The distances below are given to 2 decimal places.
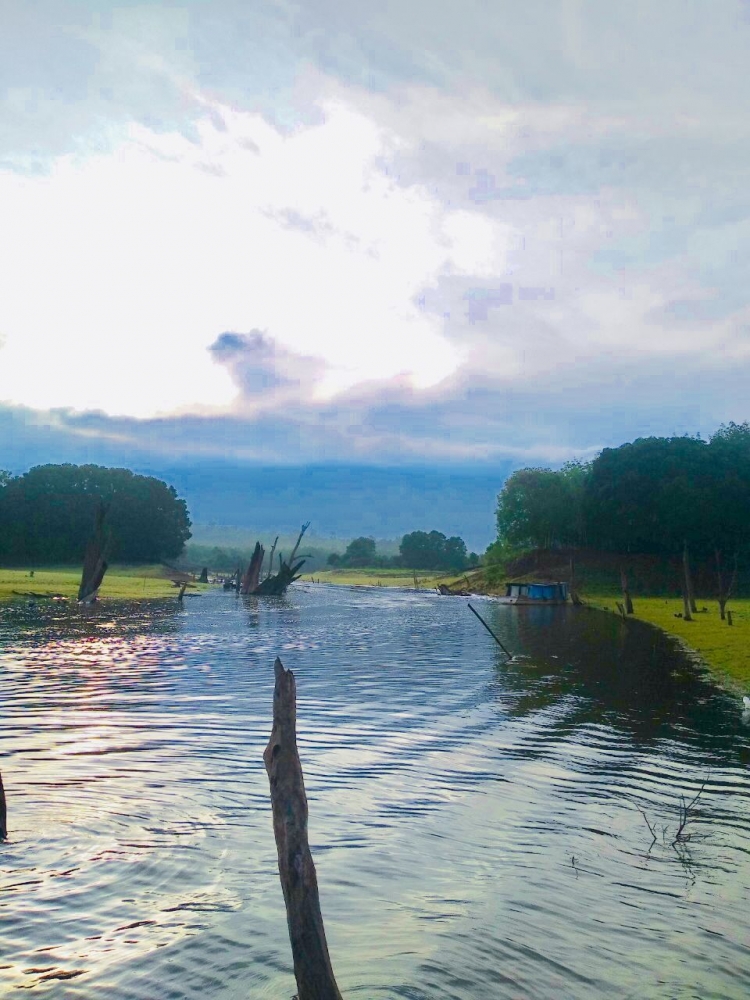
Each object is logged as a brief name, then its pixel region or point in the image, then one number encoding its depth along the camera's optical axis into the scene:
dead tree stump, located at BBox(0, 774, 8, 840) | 14.13
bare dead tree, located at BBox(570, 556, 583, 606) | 94.31
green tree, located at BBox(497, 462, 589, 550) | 128.50
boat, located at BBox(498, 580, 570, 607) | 98.88
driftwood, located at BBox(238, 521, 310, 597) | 111.50
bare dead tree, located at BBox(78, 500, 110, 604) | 74.88
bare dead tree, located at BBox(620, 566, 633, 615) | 76.06
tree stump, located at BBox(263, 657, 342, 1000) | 8.49
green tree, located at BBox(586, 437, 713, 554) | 107.06
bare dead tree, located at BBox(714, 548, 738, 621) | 58.09
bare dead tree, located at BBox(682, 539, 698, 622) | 64.19
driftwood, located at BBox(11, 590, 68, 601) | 78.81
